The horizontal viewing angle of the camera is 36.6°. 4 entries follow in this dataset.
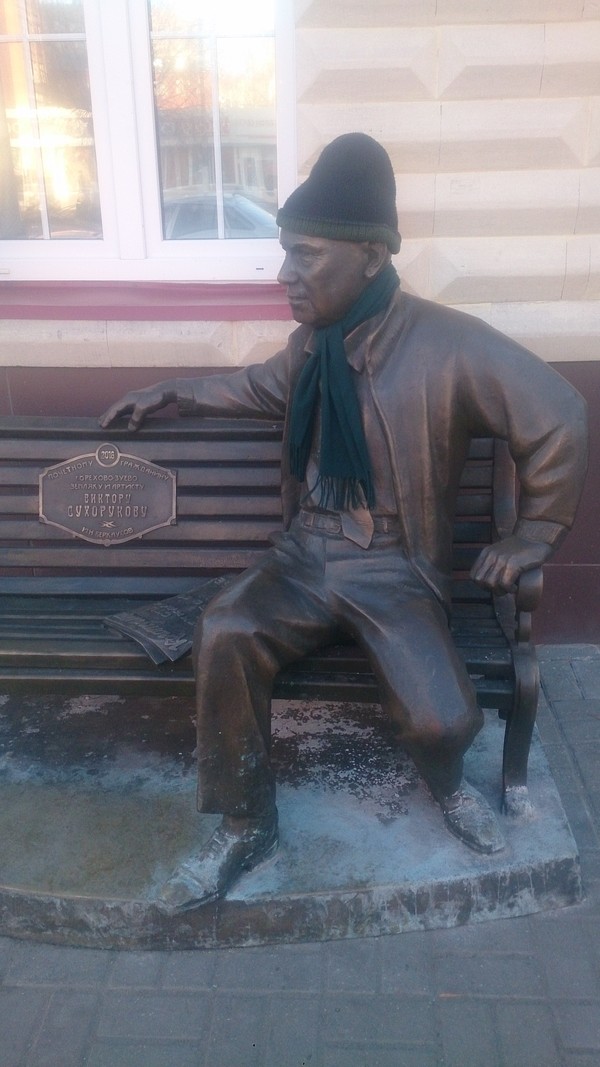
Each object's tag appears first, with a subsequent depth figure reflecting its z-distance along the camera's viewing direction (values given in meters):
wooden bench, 3.12
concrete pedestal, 2.46
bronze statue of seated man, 2.46
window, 3.65
